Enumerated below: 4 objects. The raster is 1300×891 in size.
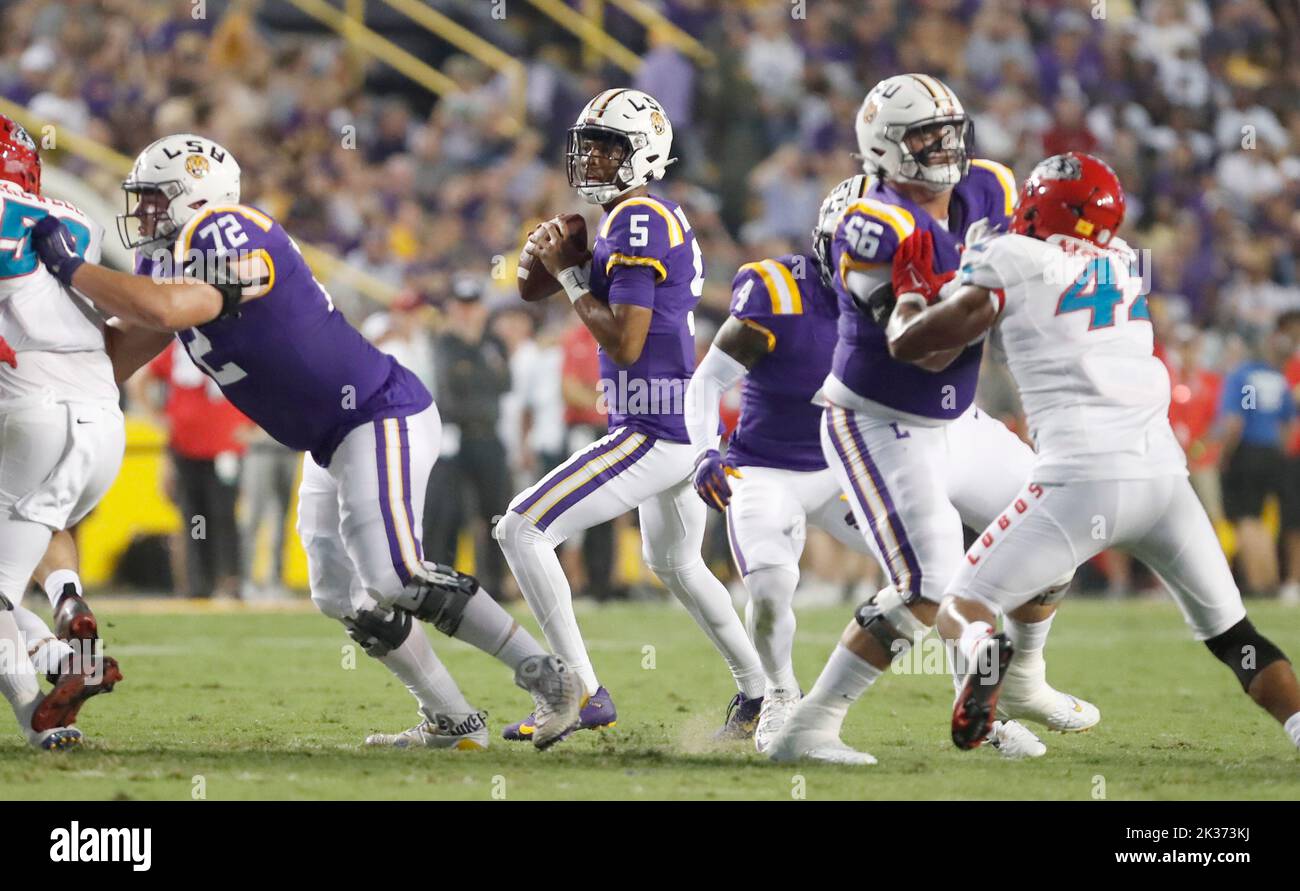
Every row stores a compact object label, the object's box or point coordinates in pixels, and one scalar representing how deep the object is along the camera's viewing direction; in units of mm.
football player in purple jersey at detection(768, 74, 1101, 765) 10859
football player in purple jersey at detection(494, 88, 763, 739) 12211
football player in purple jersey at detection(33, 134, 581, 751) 10945
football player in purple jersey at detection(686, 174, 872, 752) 12422
